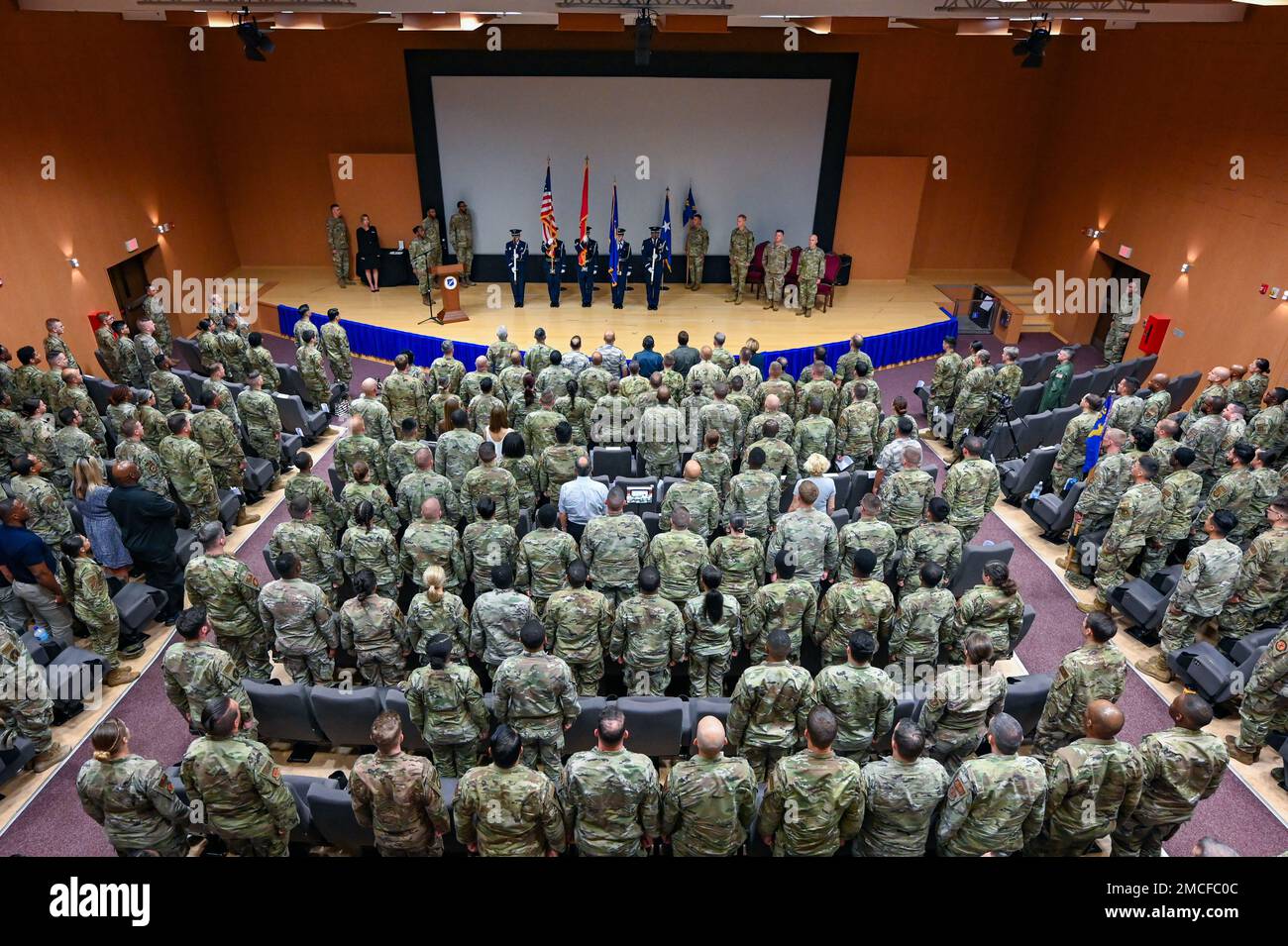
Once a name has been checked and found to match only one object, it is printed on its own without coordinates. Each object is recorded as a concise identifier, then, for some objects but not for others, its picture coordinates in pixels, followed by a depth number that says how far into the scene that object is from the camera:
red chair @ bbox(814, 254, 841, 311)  14.11
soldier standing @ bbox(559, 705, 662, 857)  3.88
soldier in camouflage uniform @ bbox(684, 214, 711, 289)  14.55
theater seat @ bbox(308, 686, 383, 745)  5.05
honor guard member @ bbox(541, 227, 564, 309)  13.70
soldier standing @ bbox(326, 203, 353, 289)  14.69
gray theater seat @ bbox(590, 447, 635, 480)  8.01
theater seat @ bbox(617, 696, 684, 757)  4.89
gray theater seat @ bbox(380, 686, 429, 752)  4.99
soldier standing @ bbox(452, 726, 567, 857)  3.81
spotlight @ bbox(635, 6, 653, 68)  9.04
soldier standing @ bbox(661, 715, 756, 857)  3.85
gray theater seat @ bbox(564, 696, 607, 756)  5.04
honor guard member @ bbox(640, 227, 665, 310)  13.64
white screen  14.24
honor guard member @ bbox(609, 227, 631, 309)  13.62
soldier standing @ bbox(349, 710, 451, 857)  3.99
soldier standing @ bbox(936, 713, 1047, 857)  3.95
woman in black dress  14.77
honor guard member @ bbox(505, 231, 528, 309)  13.50
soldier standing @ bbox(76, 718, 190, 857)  4.07
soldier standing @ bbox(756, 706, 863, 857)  3.86
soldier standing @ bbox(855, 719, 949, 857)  3.91
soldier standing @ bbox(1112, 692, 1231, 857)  4.20
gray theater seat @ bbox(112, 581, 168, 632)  6.60
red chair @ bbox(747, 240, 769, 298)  14.71
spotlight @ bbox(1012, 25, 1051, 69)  9.70
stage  12.73
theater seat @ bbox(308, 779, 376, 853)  4.37
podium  13.06
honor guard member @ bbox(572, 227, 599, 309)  13.85
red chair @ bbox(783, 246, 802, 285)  14.44
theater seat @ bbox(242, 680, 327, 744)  5.20
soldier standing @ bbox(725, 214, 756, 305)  14.14
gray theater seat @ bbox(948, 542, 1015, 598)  6.57
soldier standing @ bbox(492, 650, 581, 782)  4.62
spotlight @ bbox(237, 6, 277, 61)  9.59
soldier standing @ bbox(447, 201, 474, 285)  14.74
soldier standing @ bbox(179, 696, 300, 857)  4.11
